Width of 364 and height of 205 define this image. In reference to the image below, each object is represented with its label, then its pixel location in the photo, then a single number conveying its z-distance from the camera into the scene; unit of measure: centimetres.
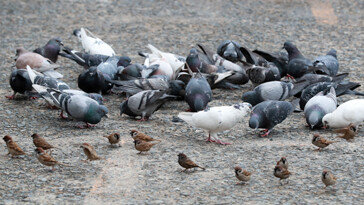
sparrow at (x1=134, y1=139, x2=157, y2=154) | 1405
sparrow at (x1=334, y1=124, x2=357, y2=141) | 1516
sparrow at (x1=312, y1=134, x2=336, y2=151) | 1423
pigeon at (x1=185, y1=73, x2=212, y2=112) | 1716
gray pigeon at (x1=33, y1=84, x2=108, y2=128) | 1608
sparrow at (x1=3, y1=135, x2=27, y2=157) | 1363
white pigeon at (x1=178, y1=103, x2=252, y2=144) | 1490
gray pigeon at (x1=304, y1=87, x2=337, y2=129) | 1614
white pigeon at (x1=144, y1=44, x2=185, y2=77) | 2092
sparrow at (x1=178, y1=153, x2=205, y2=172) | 1289
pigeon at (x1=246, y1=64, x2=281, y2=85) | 1955
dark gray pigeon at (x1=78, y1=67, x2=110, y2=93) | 1897
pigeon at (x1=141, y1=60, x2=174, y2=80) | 1984
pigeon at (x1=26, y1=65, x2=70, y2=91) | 1820
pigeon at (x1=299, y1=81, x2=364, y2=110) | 1797
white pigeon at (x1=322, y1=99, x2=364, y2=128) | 1584
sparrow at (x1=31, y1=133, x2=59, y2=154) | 1389
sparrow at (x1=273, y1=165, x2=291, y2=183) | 1221
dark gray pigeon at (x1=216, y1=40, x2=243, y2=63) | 2198
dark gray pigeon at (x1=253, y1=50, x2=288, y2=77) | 2123
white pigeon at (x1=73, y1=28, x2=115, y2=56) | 2232
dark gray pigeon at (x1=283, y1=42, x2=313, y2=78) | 2044
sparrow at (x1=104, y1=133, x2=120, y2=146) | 1451
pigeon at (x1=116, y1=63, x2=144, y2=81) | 1980
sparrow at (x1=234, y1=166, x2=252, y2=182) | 1216
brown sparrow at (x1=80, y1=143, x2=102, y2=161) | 1343
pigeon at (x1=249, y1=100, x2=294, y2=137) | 1568
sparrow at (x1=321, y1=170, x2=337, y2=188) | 1180
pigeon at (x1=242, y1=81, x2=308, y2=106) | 1798
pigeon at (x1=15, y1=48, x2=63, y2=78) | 2006
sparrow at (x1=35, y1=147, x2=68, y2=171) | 1280
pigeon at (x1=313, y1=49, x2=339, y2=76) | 2055
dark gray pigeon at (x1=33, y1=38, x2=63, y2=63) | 2237
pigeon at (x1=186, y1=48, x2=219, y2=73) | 2050
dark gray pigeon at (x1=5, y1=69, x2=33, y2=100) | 1862
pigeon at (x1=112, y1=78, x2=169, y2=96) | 1862
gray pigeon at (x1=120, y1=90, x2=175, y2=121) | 1700
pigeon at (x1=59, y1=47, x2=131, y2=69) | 2122
